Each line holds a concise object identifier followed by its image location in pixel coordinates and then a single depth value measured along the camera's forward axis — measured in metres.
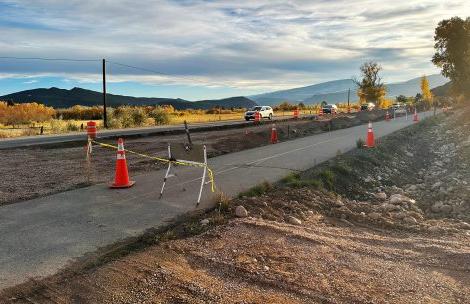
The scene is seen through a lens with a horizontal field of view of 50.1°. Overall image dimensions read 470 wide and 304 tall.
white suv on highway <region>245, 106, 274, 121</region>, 51.34
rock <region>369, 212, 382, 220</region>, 9.46
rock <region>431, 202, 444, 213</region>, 11.37
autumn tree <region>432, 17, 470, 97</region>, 52.79
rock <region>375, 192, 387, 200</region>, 12.57
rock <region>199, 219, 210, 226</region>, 7.39
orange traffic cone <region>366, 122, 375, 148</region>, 20.12
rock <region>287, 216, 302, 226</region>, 8.13
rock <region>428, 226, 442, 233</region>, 8.77
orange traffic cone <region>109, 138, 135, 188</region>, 10.22
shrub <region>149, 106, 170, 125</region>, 49.41
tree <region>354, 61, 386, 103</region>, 100.50
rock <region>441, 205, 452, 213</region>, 11.30
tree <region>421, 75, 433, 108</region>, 106.12
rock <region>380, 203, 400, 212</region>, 10.62
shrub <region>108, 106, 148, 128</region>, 42.19
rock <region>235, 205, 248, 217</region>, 7.93
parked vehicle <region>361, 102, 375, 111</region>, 88.14
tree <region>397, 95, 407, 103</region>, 126.03
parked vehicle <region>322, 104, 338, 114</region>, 68.50
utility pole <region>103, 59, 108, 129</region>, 41.28
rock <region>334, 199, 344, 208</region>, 10.16
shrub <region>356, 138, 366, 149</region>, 20.44
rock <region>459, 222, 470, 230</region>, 9.24
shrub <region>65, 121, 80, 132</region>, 36.00
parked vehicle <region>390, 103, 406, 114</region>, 62.70
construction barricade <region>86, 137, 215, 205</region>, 9.13
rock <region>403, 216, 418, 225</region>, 9.34
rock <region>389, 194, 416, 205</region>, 11.49
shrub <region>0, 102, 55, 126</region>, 56.78
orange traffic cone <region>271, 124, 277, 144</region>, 23.11
